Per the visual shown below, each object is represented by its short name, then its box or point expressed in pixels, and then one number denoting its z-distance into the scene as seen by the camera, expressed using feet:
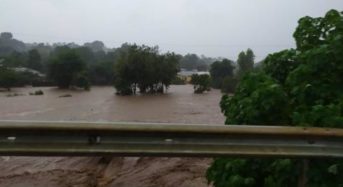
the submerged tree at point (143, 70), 137.49
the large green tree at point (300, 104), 10.19
